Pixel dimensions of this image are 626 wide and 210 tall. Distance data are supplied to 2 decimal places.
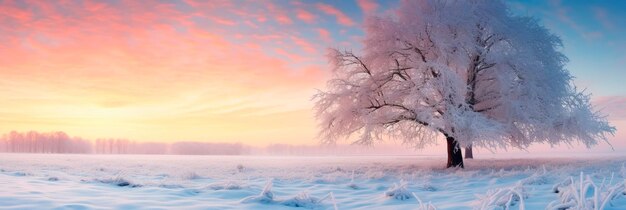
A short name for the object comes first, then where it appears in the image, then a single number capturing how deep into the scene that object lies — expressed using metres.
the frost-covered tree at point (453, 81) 16.78
